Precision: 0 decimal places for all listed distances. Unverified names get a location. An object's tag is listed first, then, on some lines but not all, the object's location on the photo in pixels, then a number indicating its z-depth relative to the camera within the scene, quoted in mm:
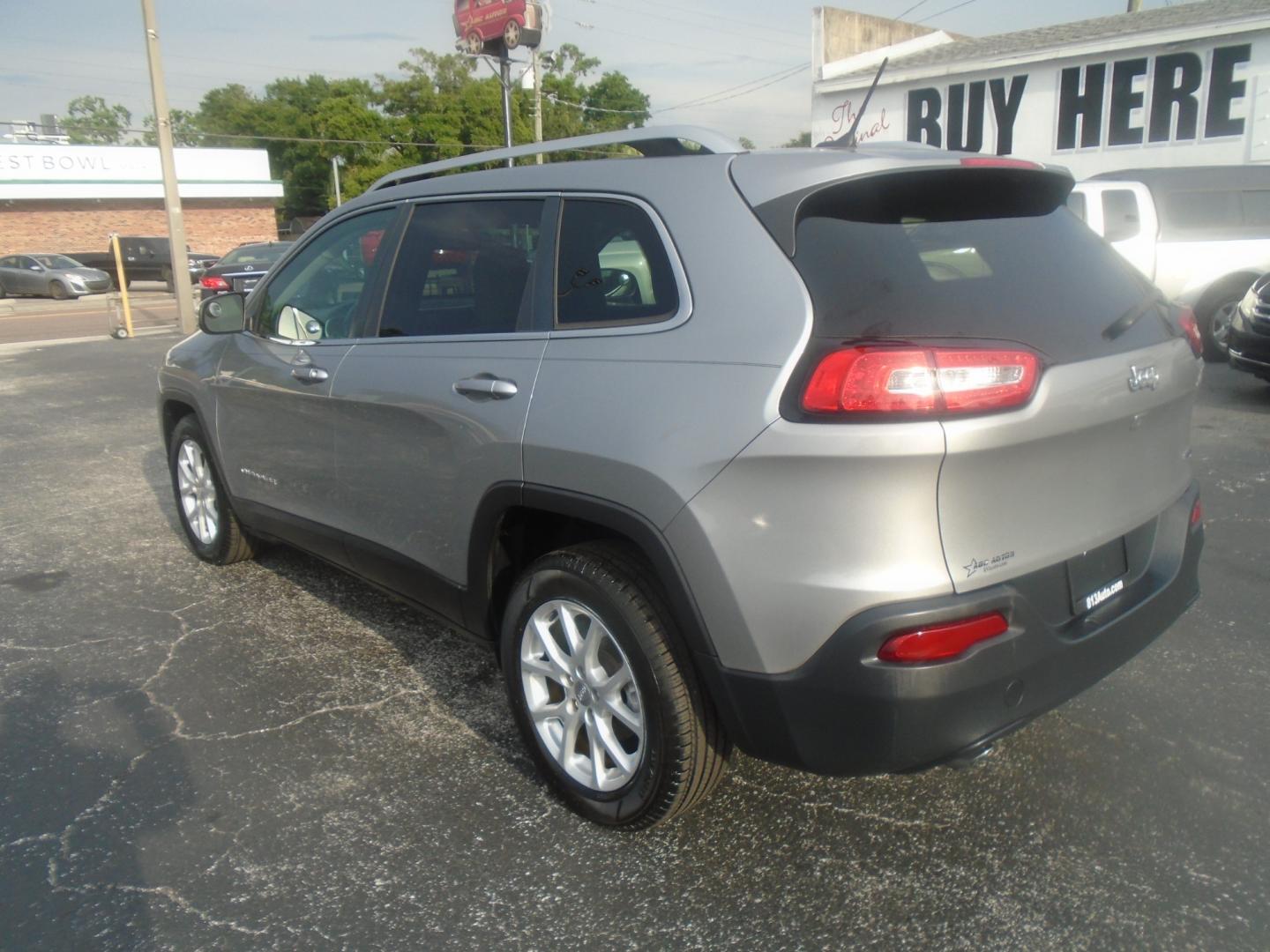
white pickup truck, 11086
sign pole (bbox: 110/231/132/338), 17781
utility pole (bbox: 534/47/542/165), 29353
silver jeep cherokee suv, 2227
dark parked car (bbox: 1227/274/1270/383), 8336
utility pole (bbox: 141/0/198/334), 17422
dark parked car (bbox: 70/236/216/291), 33719
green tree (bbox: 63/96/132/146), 97812
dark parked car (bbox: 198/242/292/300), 20219
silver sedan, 29703
